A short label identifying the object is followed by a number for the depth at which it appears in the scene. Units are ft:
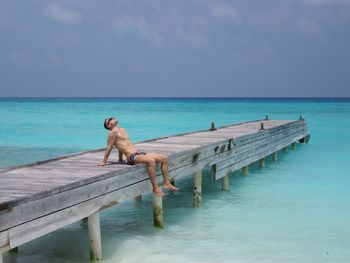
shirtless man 27.58
